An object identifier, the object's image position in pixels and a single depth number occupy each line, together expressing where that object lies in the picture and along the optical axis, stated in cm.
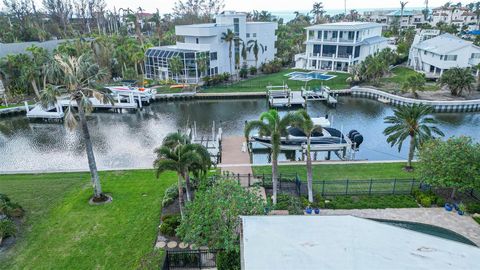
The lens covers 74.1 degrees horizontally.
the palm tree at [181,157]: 1627
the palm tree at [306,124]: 1920
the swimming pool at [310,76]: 5561
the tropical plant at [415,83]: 4644
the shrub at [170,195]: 2033
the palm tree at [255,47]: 6391
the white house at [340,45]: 6262
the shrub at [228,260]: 1408
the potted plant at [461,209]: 1947
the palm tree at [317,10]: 13185
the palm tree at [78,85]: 1836
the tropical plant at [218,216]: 1415
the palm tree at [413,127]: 2434
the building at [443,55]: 5675
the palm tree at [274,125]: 1891
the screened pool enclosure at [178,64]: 5533
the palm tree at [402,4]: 10686
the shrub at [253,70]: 6475
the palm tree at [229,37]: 5750
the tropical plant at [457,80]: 4525
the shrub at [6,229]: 1698
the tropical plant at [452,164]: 1880
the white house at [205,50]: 5662
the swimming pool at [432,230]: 1534
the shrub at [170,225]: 1745
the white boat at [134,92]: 4916
